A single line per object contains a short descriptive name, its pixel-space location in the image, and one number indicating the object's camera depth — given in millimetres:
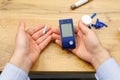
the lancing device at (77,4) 855
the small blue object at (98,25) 817
